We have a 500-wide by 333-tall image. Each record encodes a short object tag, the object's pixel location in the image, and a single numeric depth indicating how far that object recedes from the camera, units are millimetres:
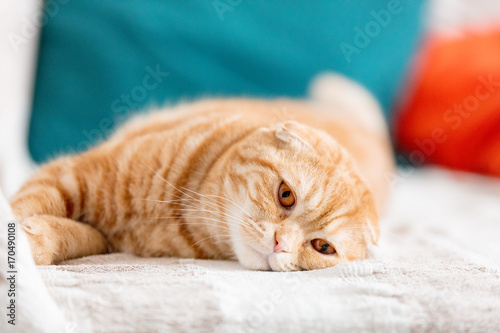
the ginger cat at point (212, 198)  575
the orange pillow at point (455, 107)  904
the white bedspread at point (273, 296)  492
